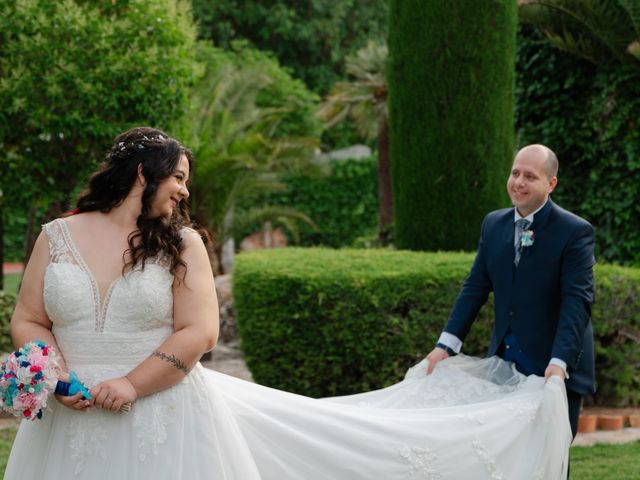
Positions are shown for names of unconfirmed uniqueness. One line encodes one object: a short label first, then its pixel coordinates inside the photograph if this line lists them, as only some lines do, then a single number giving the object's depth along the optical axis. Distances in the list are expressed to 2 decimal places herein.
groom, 4.45
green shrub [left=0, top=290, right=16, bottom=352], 8.97
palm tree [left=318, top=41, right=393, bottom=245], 20.86
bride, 3.40
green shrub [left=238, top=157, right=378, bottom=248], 24.92
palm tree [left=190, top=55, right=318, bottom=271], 15.77
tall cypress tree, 9.48
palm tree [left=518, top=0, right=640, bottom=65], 11.20
